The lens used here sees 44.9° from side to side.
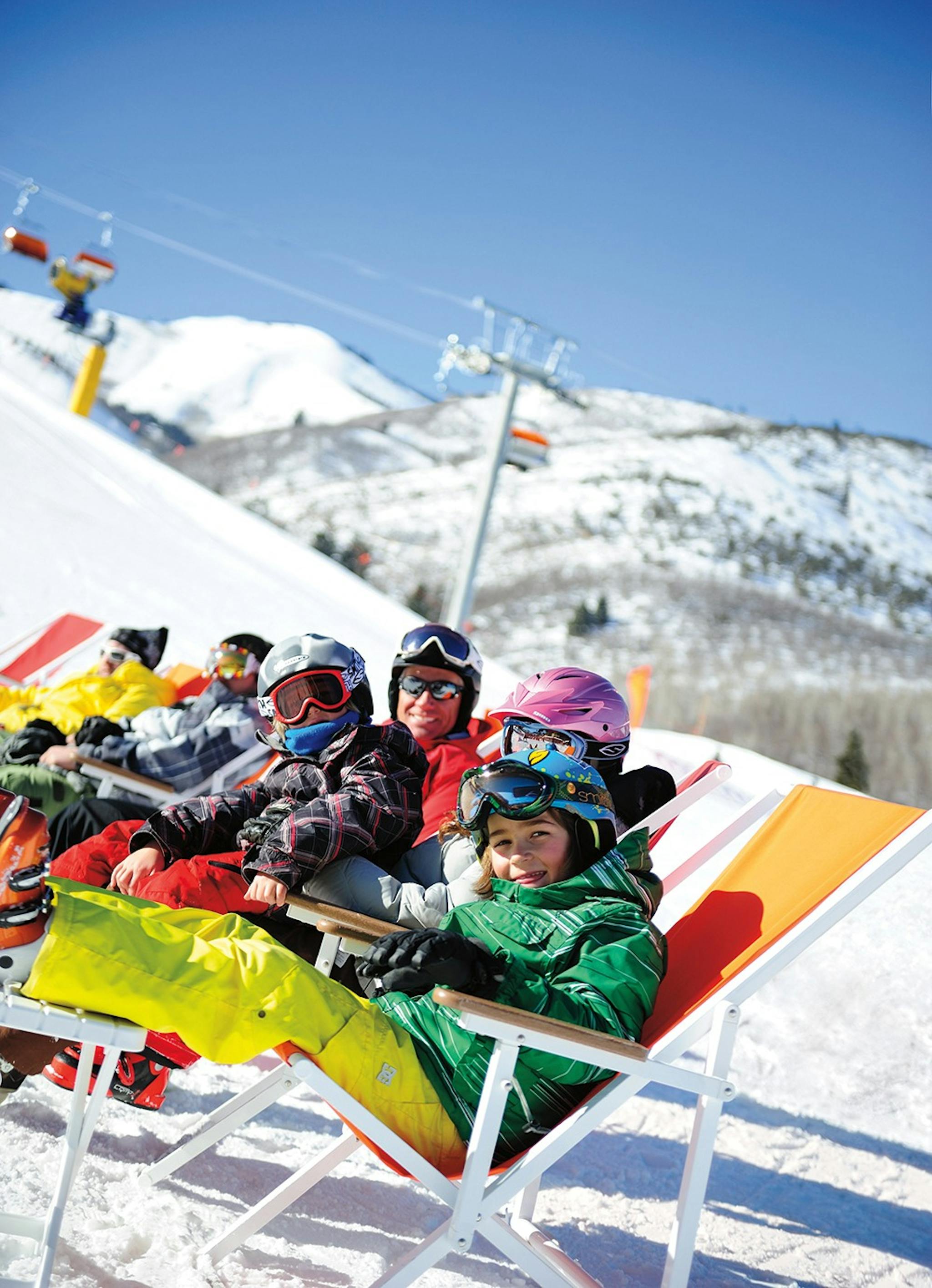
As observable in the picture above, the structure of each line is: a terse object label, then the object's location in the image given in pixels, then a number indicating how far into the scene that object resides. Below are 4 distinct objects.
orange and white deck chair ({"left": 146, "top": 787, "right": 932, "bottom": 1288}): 1.93
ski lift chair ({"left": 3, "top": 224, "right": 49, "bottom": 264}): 30.47
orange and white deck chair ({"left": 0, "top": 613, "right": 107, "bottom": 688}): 7.25
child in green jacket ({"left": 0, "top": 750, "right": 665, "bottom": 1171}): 1.85
